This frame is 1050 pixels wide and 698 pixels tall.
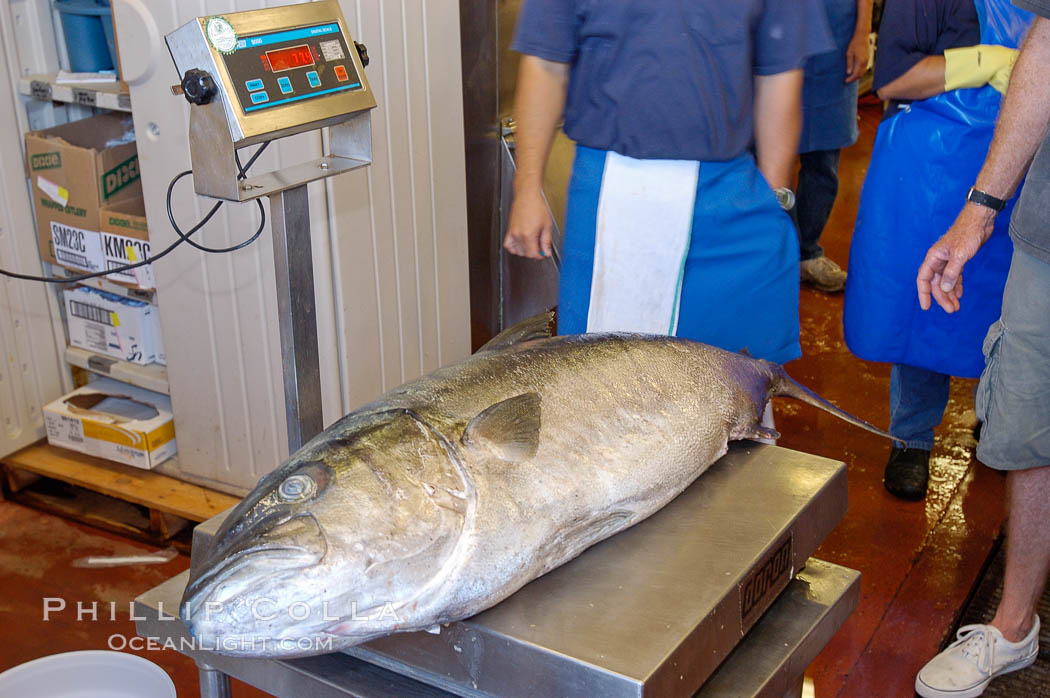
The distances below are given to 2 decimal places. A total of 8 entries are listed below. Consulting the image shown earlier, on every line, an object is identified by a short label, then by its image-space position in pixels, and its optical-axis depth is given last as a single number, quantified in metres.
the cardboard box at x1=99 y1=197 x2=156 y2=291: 2.97
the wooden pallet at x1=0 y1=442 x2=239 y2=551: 3.01
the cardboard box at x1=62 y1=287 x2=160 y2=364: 3.16
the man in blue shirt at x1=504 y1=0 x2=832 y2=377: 2.06
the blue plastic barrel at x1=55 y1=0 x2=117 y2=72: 3.03
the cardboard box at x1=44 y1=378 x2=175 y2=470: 3.12
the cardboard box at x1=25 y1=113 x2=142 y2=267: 3.01
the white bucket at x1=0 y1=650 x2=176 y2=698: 1.93
